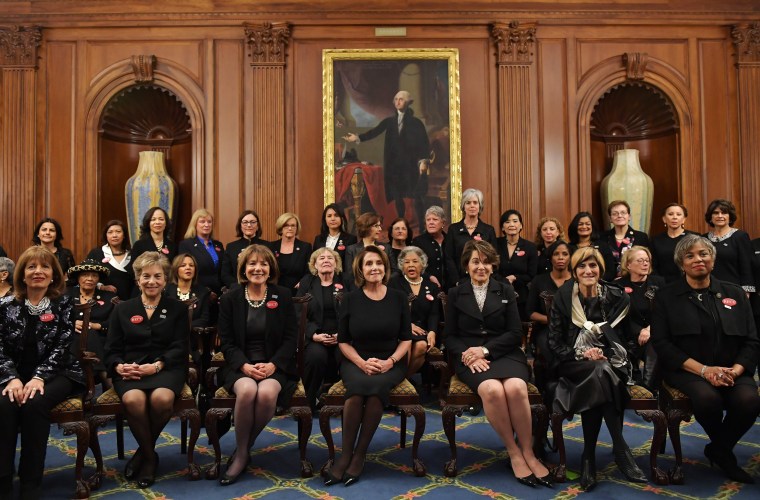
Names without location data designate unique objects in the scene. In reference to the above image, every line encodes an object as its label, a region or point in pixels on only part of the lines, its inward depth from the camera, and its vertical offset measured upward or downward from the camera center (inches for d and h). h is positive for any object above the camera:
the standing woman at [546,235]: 229.3 +12.5
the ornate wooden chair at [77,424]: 132.1 -32.0
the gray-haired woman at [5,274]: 169.8 +0.7
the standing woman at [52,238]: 226.7 +13.9
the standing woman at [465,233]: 226.8 +14.0
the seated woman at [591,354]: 138.9 -20.0
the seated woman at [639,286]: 176.7 -5.3
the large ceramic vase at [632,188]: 293.0 +38.2
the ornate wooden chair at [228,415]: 143.4 -33.5
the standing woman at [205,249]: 223.9 +9.1
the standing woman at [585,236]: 219.6 +11.8
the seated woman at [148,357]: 141.3 -19.6
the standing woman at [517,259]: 221.8 +3.8
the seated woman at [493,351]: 142.0 -19.9
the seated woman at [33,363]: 129.3 -19.1
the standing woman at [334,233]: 229.8 +14.7
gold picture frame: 289.7 +65.1
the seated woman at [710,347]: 138.5 -18.6
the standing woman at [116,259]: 219.5 +5.8
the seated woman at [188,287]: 194.7 -3.9
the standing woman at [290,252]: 222.1 +7.4
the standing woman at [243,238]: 226.1 +13.3
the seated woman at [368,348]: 144.2 -19.1
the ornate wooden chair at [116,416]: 139.6 -32.1
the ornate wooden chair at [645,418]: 139.9 -34.8
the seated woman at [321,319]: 190.2 -14.7
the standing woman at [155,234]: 226.7 +15.1
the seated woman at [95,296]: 186.9 -6.3
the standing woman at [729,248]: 215.3 +6.4
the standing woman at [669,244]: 223.5 +8.7
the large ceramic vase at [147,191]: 293.7 +39.6
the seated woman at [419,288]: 198.8 -5.3
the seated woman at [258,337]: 146.9 -16.0
